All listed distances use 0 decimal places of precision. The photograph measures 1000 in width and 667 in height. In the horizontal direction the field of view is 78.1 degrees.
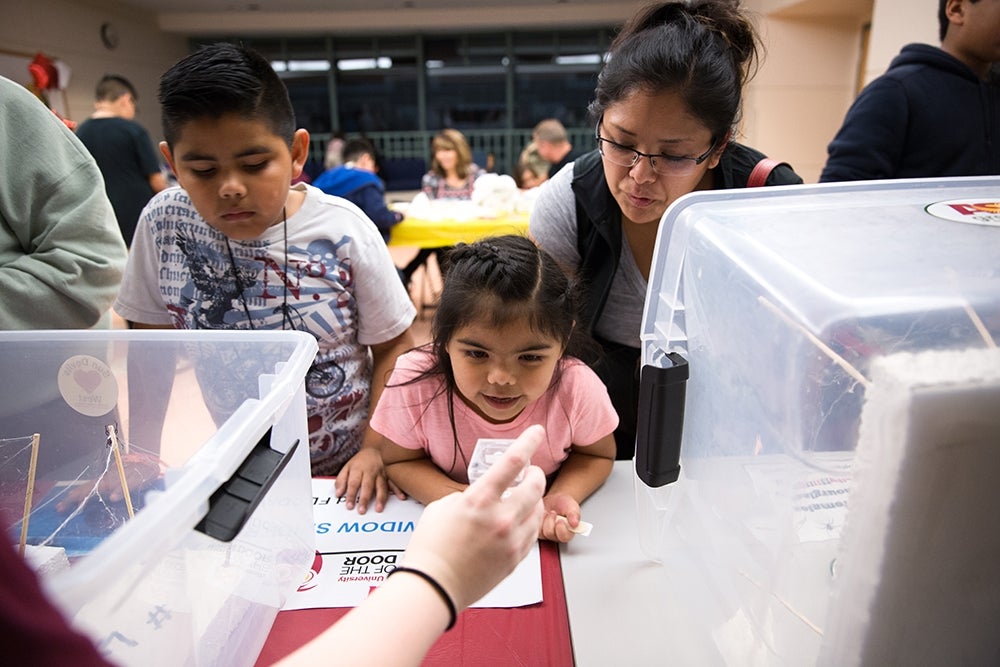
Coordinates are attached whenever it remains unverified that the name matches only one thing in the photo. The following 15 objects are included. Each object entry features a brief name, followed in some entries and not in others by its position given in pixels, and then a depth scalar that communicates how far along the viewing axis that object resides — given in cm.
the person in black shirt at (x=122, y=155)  324
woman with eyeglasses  89
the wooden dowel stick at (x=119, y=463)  69
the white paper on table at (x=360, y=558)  68
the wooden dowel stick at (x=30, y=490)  65
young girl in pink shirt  85
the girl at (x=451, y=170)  473
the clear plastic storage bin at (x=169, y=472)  42
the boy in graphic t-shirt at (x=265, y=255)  85
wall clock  697
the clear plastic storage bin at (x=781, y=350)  38
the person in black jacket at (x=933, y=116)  125
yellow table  333
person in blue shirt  291
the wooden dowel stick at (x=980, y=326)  37
